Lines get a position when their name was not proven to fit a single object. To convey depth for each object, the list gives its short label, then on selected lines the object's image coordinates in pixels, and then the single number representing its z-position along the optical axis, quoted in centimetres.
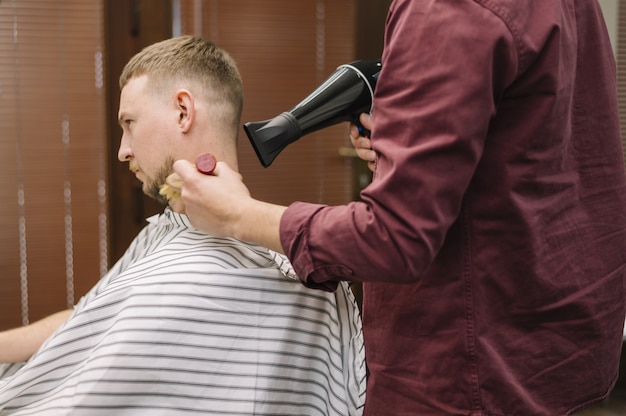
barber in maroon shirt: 158
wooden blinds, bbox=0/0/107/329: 278
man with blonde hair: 186
